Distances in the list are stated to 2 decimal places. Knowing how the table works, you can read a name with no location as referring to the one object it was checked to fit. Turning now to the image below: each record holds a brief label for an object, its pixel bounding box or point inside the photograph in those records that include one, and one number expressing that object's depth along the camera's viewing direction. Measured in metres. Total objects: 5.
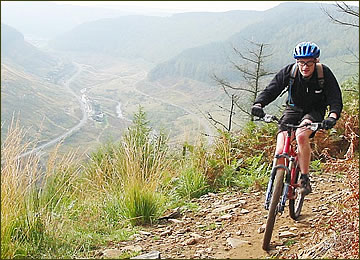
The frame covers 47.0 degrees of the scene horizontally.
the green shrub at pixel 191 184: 6.23
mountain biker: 4.03
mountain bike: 3.89
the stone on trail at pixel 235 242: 4.22
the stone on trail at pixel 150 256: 3.87
